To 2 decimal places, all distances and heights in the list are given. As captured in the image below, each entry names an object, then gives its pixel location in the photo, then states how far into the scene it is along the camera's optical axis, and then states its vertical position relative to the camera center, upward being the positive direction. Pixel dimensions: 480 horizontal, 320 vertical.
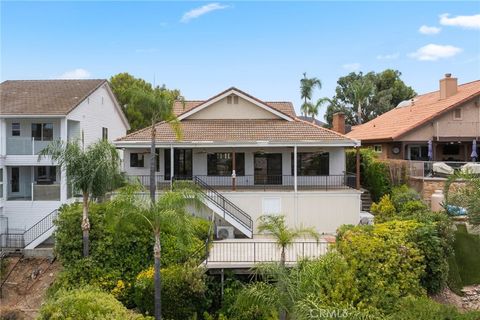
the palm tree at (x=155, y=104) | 14.56 +2.18
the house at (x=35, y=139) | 23.47 +1.55
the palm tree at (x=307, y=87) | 51.97 +9.50
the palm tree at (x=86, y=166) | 16.35 -0.05
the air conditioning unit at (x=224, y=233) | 20.72 -3.44
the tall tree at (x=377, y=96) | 58.59 +9.54
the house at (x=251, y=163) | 21.97 +0.01
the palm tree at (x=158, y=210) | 13.38 -1.51
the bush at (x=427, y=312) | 11.12 -4.12
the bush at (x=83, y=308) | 11.70 -4.16
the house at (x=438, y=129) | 26.62 +2.18
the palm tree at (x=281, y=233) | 13.61 -2.33
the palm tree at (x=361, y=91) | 56.22 +9.76
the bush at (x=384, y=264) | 13.64 -3.47
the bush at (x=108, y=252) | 16.14 -3.49
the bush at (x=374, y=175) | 24.44 -0.75
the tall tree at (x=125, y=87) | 43.87 +8.01
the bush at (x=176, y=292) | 14.73 -4.57
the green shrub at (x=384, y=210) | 19.98 -2.40
